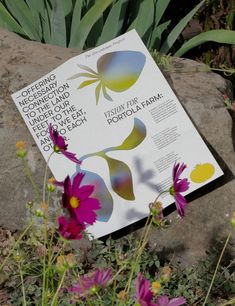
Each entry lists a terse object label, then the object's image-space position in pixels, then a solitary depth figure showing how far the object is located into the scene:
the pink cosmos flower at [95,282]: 1.26
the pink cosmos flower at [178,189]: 1.43
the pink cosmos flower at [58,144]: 1.44
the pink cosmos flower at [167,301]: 1.28
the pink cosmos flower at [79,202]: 1.27
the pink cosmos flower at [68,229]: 1.24
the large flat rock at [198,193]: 2.18
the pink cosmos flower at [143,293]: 1.19
